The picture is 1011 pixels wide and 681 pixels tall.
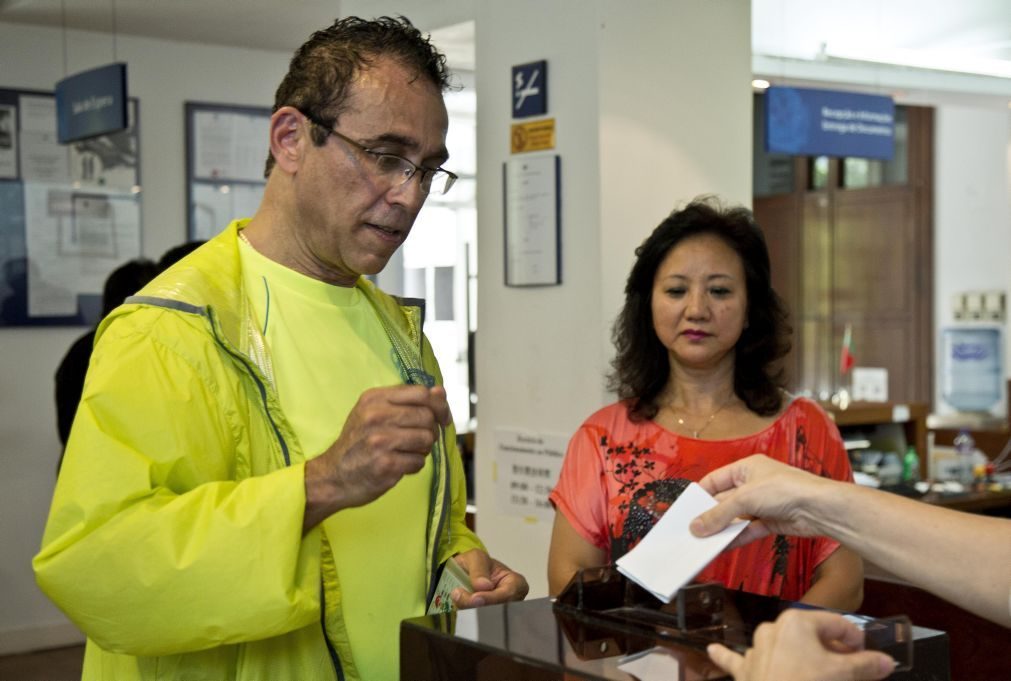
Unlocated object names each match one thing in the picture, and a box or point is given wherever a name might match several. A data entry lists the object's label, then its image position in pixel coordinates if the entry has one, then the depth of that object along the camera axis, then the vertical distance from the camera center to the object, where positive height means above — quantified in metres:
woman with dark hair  2.59 -0.30
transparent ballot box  1.28 -0.40
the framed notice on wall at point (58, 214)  6.26 +0.41
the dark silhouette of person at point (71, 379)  4.18 -0.31
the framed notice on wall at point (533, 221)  4.00 +0.23
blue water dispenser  9.05 -0.61
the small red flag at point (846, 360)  6.54 -0.40
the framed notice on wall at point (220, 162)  6.71 +0.73
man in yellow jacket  1.49 -0.19
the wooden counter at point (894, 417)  5.49 -0.60
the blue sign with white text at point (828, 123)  5.20 +0.73
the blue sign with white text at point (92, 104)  5.16 +0.83
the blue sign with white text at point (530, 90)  4.02 +0.67
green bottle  5.52 -0.82
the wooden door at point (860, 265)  9.27 +0.18
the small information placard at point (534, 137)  4.03 +0.51
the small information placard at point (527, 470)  4.03 -0.62
